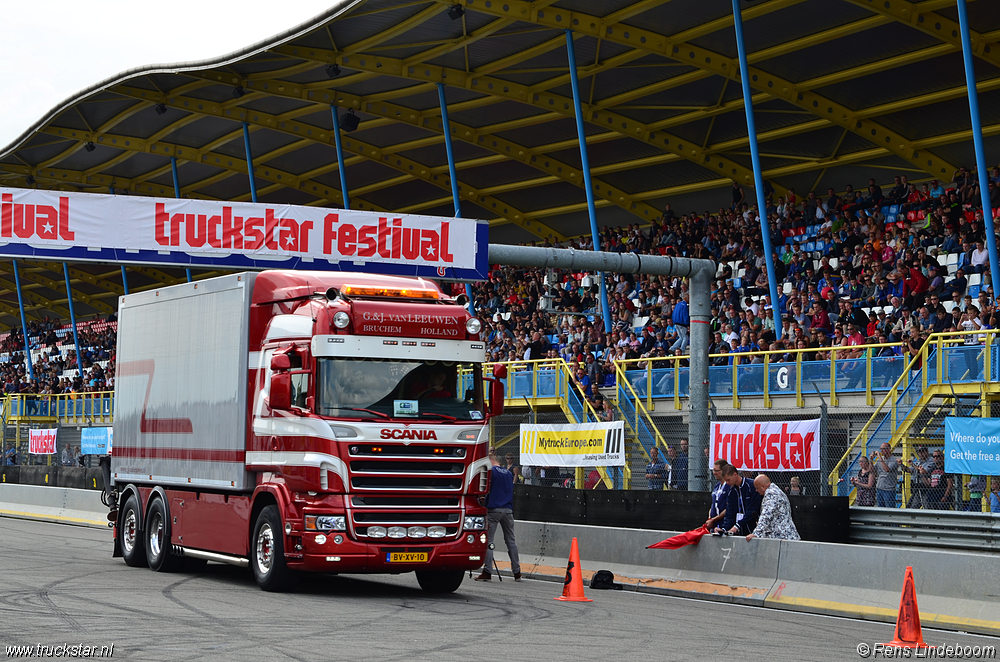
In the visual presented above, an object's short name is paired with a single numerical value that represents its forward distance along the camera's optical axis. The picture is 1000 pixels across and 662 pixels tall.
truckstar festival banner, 21.34
